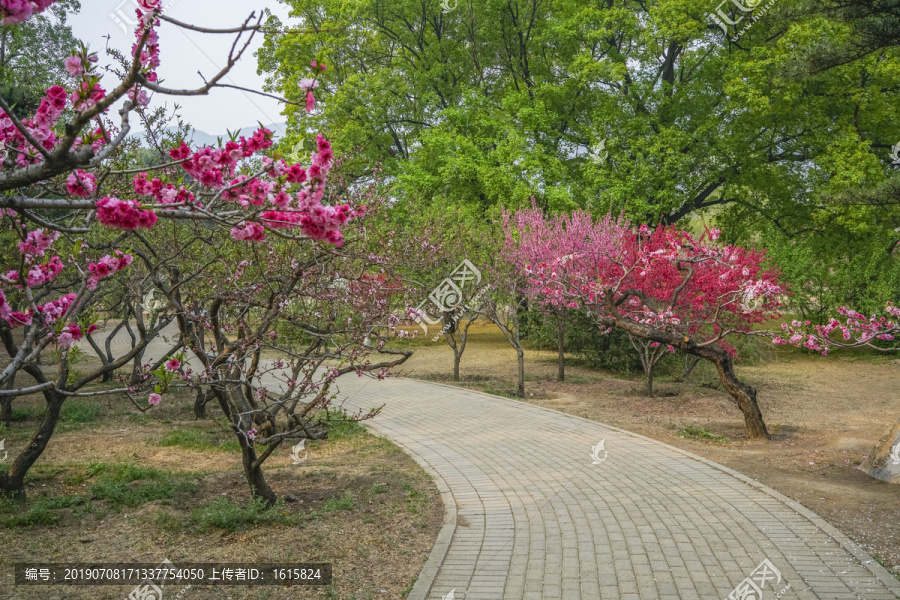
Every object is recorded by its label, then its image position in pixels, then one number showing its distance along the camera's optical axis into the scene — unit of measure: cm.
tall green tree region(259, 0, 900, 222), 2067
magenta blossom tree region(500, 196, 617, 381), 1582
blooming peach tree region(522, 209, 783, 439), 1091
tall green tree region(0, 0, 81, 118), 2089
